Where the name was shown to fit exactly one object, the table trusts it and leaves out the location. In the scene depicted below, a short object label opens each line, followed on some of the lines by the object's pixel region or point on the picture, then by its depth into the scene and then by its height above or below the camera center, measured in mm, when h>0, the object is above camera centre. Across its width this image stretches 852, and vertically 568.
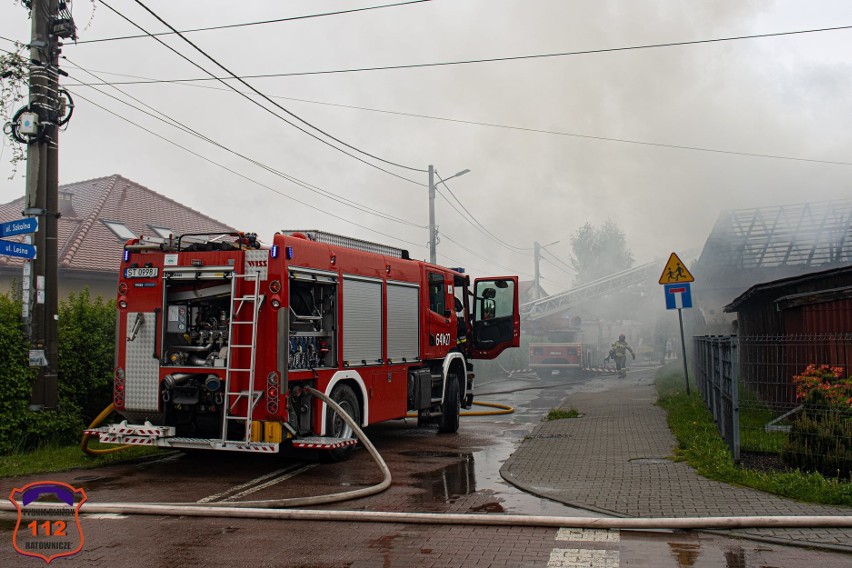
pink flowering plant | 7562 -474
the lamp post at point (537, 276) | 51844 +4549
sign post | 15102 +1199
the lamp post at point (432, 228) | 25953 +4035
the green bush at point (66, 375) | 9406 -414
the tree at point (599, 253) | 60688 +7192
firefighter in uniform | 28438 -473
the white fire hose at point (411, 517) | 5664 -1381
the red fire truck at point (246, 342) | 8133 +7
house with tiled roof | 21031 +3997
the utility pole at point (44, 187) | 9672 +2008
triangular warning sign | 15125 +1382
